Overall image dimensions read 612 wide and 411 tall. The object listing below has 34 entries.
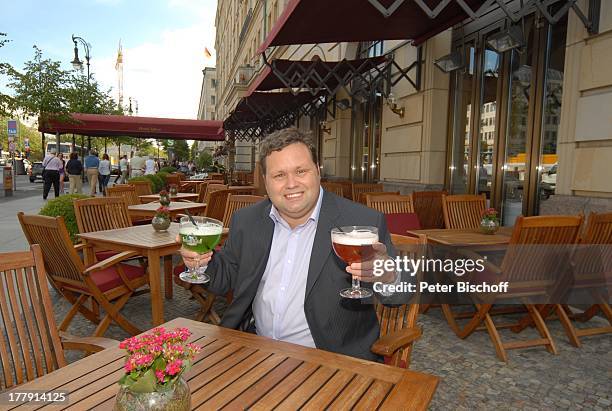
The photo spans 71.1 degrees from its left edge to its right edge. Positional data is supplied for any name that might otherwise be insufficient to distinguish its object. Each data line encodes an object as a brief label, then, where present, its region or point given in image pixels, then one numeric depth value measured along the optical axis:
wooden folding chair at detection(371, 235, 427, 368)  1.85
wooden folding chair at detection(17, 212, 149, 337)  3.19
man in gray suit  1.92
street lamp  19.33
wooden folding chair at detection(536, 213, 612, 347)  3.45
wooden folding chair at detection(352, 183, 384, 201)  7.99
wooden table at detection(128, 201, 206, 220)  5.69
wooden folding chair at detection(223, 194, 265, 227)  5.33
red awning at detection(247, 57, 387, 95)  8.33
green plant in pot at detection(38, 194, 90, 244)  5.48
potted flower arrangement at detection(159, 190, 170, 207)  4.69
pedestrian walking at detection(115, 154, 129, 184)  23.00
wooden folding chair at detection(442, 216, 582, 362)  3.12
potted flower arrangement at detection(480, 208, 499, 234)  4.30
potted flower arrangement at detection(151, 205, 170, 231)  4.23
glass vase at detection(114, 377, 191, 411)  0.98
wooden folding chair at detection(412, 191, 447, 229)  6.04
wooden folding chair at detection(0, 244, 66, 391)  1.79
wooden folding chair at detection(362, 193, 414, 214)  4.91
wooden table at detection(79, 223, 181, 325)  3.60
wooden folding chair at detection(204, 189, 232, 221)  5.77
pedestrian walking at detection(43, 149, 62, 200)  15.11
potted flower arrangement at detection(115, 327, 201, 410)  0.97
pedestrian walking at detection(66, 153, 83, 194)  15.12
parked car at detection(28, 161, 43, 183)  27.44
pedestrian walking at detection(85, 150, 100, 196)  16.90
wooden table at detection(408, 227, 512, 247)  3.81
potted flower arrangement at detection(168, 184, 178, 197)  6.98
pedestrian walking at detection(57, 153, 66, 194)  16.07
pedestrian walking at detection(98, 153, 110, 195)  18.53
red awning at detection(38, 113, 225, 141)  20.33
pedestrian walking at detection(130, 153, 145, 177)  18.19
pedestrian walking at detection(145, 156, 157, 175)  19.78
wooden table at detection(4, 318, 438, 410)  1.23
